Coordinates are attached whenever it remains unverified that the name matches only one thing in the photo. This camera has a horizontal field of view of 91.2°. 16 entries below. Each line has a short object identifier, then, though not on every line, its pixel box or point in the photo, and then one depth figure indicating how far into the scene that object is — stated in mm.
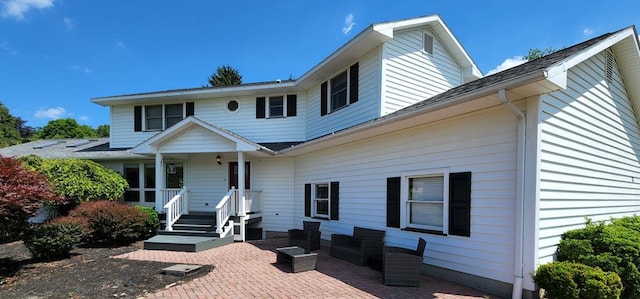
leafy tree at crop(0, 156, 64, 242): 6695
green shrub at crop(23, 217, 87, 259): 8078
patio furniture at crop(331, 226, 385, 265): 7352
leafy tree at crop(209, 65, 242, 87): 33938
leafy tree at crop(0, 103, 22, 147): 36281
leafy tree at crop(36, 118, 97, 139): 43906
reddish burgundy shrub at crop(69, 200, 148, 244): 9797
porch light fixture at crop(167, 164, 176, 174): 13750
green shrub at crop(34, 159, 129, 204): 11172
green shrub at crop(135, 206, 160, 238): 11031
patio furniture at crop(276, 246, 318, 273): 6707
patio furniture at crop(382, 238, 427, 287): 5730
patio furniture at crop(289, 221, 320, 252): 9023
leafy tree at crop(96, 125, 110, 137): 50938
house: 5109
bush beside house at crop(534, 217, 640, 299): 4340
